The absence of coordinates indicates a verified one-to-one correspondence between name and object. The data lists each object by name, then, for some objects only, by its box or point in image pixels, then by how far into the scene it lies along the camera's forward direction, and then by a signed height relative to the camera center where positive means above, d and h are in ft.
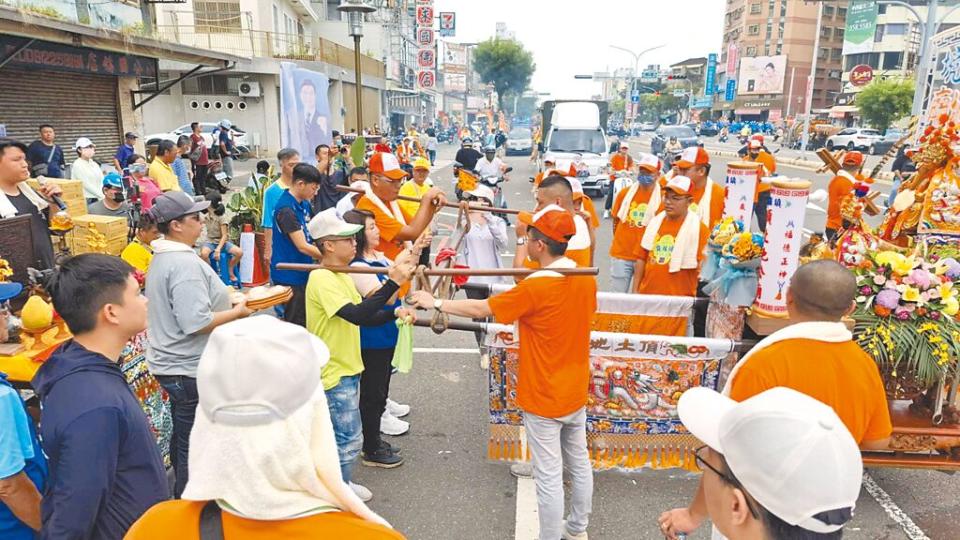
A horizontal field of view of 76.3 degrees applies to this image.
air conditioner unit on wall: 85.20 +6.15
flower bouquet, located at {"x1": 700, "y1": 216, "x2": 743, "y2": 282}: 14.39 -2.41
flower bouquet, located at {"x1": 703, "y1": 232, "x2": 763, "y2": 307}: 13.57 -2.82
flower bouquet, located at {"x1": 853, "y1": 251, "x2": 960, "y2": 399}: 11.64 -3.37
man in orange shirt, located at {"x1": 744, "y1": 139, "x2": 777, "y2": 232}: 26.62 -1.15
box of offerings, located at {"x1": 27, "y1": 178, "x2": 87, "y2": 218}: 21.24 -2.20
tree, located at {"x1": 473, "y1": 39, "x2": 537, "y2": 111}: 221.05 +26.36
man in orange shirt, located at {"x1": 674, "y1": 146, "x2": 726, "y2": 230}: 19.11 -1.46
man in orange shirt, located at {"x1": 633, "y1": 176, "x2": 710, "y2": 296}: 15.88 -2.74
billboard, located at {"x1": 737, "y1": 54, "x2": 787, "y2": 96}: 236.22 +25.15
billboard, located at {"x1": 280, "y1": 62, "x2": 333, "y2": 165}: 33.60 +1.43
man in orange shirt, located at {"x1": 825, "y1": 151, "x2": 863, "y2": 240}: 22.82 -1.94
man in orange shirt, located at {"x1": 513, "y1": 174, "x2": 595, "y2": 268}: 16.09 -2.33
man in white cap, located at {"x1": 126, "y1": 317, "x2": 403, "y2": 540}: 4.02 -2.07
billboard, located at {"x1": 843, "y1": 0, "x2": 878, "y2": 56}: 188.03 +35.23
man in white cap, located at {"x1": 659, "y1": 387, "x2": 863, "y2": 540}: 4.15 -2.22
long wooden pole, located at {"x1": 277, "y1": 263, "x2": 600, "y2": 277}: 9.85 -2.18
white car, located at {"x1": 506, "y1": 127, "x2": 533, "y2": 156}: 119.14 -1.35
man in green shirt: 10.24 -3.00
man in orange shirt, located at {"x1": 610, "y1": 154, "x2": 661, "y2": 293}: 19.81 -2.57
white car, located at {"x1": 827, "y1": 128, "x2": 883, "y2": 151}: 117.51 +0.48
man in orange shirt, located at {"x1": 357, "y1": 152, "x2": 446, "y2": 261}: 16.03 -1.73
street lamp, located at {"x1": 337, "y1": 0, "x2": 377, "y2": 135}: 35.60 +7.20
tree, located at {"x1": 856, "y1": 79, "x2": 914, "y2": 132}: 130.52 +8.54
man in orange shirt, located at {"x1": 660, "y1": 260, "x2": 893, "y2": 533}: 7.80 -2.78
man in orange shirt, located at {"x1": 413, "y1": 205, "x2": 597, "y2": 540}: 9.68 -3.38
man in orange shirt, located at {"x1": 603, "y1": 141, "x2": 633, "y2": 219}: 39.88 -1.49
